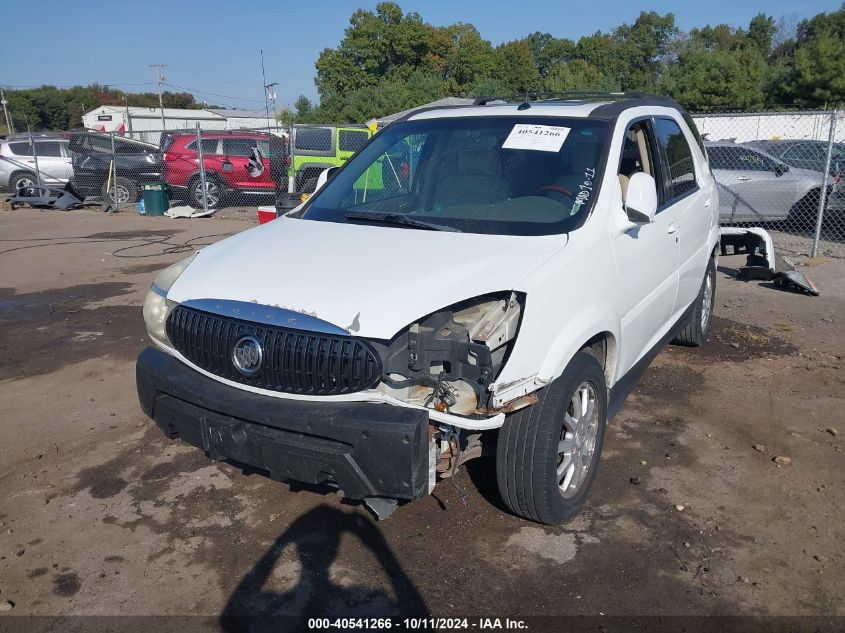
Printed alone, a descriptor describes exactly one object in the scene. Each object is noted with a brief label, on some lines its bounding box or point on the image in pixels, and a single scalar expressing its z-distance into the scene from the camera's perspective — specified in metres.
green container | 16.41
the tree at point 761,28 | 78.62
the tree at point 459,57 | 66.19
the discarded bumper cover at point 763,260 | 7.66
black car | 17.73
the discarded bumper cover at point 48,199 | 17.95
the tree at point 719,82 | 43.69
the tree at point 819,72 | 39.06
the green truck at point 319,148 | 15.70
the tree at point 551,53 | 77.52
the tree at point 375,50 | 64.75
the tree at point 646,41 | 79.69
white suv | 2.86
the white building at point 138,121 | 52.72
